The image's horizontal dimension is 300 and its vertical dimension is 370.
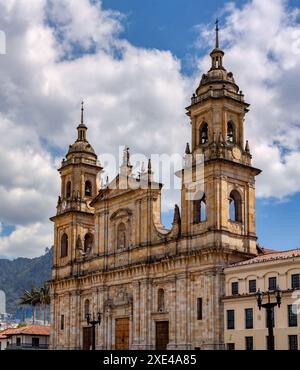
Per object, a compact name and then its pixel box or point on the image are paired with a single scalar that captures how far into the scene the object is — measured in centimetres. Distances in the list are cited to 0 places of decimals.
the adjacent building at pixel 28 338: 8100
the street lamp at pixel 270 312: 3394
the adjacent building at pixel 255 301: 4206
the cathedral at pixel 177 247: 4950
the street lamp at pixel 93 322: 4977
